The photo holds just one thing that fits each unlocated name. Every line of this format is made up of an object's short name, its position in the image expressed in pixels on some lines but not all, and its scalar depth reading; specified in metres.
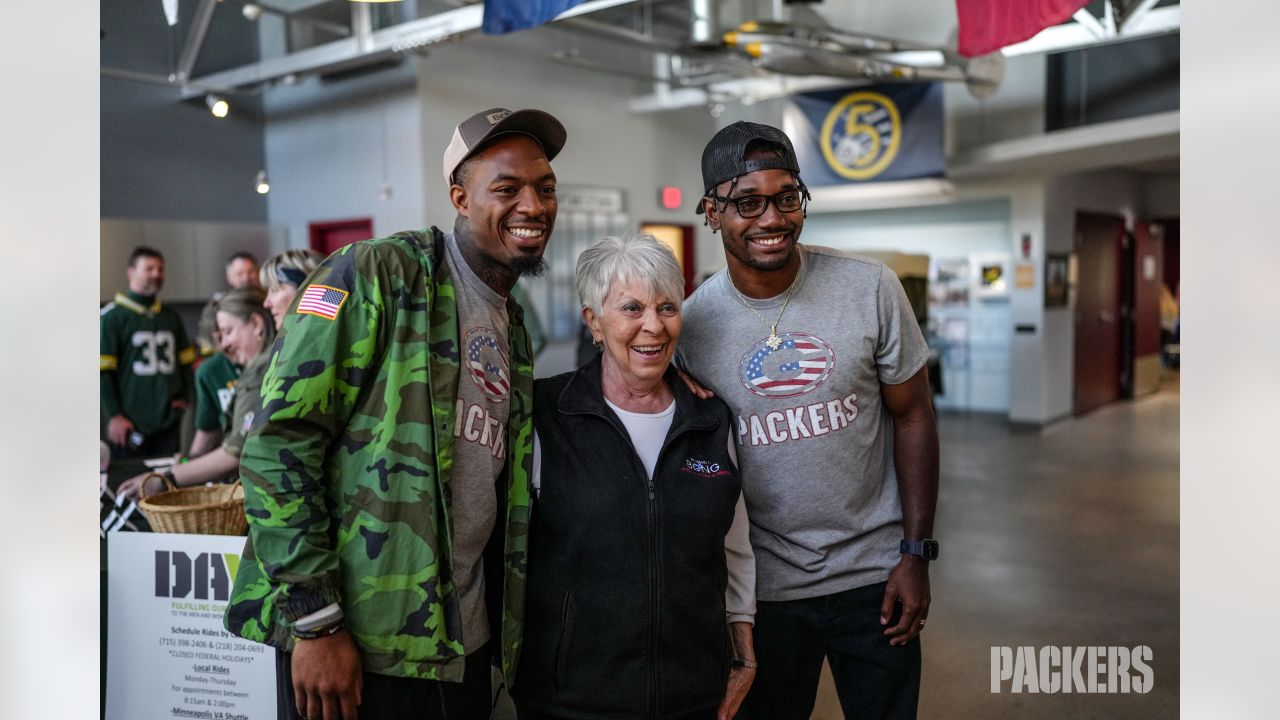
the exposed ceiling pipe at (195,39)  8.29
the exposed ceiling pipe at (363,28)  8.25
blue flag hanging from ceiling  4.27
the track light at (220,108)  5.67
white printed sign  2.85
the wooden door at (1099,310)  13.04
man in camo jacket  1.66
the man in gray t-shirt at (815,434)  2.16
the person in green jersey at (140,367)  5.82
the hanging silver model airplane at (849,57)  8.12
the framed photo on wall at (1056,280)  12.09
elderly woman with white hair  1.91
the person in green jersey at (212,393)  4.23
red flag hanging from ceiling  3.77
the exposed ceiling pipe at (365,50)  7.39
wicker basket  2.87
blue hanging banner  10.53
